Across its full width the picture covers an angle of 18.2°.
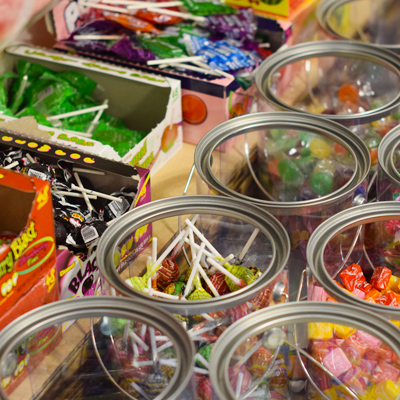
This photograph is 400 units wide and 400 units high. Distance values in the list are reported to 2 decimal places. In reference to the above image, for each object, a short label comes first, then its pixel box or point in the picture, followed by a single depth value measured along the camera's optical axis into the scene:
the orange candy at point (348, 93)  1.39
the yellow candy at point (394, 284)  1.17
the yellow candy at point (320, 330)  1.07
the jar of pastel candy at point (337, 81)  1.27
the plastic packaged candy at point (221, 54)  1.39
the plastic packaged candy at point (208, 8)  1.46
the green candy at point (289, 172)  1.28
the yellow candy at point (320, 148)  1.23
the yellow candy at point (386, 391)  1.07
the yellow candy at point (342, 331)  1.07
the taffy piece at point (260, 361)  1.07
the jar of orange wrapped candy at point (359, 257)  1.10
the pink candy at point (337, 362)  1.09
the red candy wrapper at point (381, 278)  1.16
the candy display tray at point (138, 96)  1.33
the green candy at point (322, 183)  1.24
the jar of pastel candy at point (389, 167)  1.17
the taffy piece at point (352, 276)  1.15
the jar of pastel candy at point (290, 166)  1.15
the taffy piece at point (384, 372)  1.06
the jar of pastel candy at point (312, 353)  1.05
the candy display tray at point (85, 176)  1.14
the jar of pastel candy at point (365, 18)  1.45
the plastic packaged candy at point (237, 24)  1.45
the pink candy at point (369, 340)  1.06
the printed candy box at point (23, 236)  1.08
